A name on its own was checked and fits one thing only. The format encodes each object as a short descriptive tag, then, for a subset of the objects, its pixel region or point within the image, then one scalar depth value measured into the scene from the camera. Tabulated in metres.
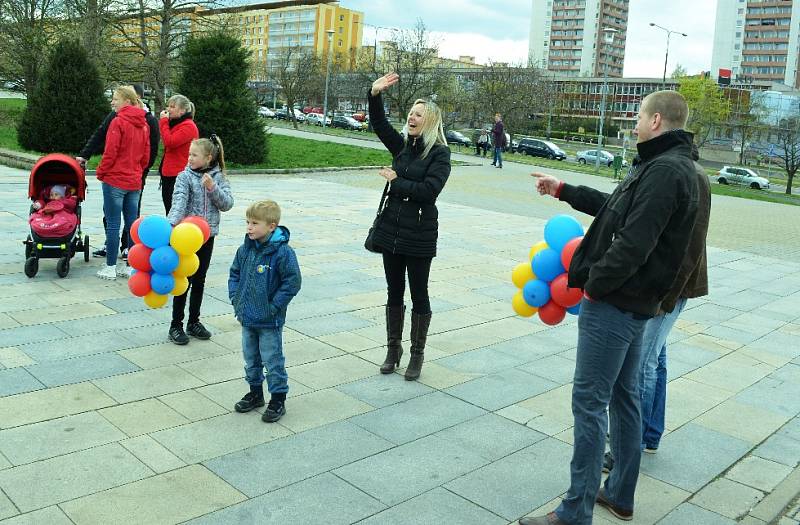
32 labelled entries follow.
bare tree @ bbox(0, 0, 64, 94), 32.25
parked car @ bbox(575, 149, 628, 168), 49.06
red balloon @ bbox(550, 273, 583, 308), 5.02
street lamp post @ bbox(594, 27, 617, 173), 37.70
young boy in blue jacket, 5.01
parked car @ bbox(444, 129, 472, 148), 53.53
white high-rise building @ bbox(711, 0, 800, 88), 137.62
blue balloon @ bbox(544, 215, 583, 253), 5.04
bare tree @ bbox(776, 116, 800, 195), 46.47
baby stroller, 8.55
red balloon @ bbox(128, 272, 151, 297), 6.04
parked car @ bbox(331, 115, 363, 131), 64.88
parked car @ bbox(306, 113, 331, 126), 69.14
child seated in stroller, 8.62
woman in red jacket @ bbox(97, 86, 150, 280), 8.49
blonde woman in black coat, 5.81
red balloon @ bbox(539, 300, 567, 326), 5.20
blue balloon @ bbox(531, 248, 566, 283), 5.10
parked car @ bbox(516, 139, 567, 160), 49.18
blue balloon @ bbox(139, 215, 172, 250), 5.97
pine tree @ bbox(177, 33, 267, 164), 22.23
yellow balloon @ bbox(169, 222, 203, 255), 6.00
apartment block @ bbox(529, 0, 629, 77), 158.25
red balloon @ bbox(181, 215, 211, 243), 6.23
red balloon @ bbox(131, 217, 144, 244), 6.09
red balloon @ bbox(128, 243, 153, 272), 6.02
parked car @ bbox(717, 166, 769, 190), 48.72
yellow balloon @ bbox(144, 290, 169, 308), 6.12
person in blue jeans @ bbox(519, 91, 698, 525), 3.59
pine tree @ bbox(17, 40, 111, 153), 22.66
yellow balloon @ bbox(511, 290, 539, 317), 5.40
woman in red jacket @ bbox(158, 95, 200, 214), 8.50
